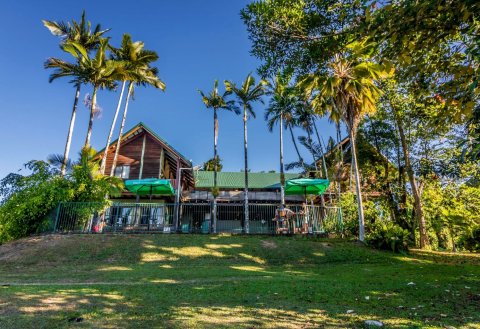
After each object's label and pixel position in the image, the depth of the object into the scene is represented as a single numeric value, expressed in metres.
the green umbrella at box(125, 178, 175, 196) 18.16
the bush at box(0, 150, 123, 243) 15.67
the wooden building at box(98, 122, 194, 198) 26.22
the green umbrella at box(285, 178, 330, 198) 17.69
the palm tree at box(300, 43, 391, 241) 15.41
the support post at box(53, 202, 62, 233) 15.80
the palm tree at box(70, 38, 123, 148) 20.75
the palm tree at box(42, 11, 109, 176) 23.50
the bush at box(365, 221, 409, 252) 14.13
